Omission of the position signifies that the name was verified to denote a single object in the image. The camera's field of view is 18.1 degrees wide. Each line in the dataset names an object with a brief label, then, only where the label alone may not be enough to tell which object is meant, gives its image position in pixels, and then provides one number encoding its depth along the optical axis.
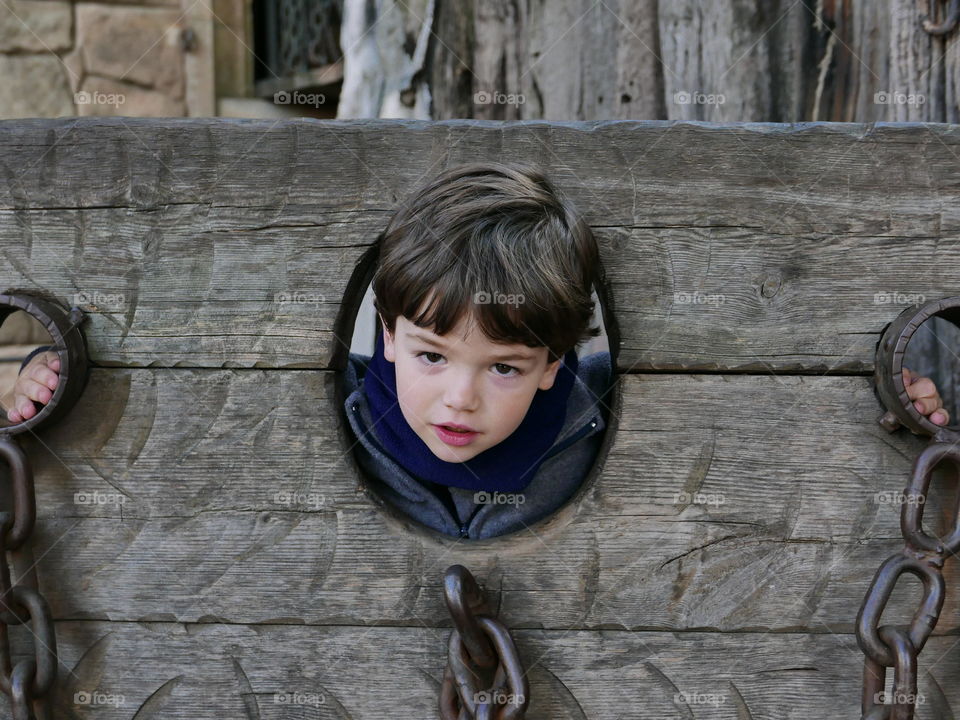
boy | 2.02
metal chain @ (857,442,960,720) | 2.00
